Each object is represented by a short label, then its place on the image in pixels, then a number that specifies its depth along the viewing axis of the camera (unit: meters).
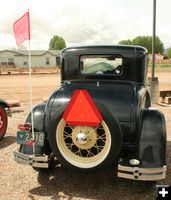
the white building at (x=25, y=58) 60.53
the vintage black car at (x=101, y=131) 3.51
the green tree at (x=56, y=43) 100.00
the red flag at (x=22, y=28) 4.17
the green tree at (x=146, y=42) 114.53
